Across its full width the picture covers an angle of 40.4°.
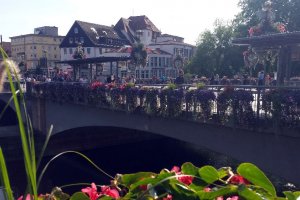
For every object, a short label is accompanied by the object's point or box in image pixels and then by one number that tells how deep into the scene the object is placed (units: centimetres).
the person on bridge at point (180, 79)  1726
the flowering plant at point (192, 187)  130
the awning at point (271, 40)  1024
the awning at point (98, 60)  2188
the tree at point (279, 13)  3519
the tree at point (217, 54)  4172
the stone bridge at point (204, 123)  847
